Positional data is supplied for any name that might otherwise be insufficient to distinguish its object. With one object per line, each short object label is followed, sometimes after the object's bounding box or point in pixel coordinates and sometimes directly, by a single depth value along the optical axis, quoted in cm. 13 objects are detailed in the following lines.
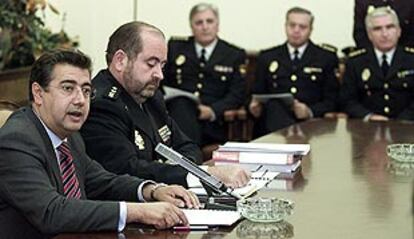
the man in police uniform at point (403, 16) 959
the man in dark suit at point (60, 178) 348
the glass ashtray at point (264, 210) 355
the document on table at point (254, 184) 421
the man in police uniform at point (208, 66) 937
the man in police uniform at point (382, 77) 890
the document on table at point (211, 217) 356
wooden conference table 344
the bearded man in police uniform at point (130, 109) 466
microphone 381
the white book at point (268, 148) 503
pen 349
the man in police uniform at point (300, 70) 942
